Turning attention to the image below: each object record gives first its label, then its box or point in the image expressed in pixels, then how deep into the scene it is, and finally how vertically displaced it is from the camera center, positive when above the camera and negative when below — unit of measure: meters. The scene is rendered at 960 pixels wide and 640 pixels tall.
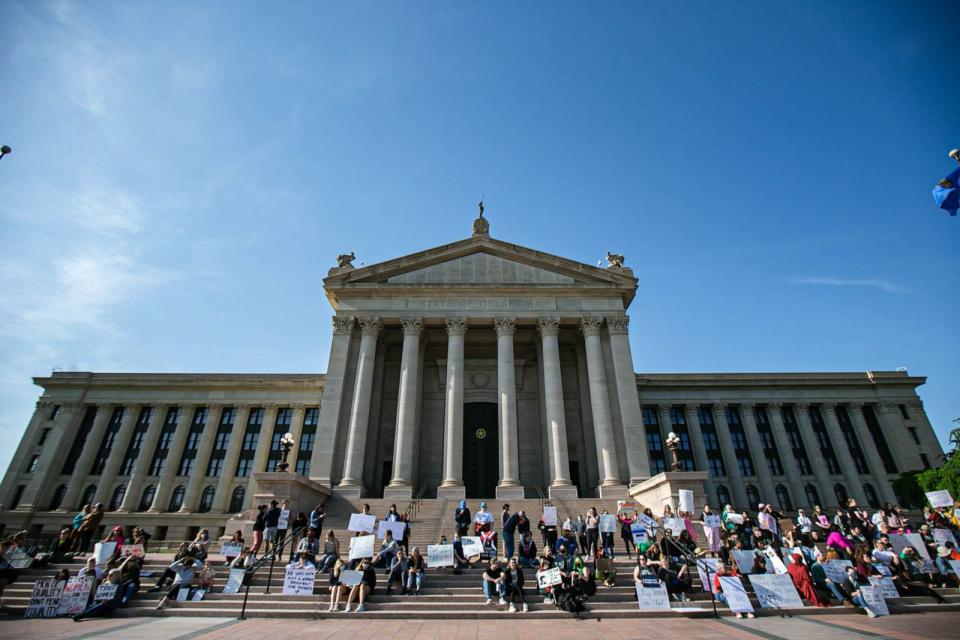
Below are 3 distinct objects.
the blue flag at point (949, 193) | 10.82 +7.38
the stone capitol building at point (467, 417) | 28.27 +9.99
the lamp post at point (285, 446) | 21.44 +4.21
